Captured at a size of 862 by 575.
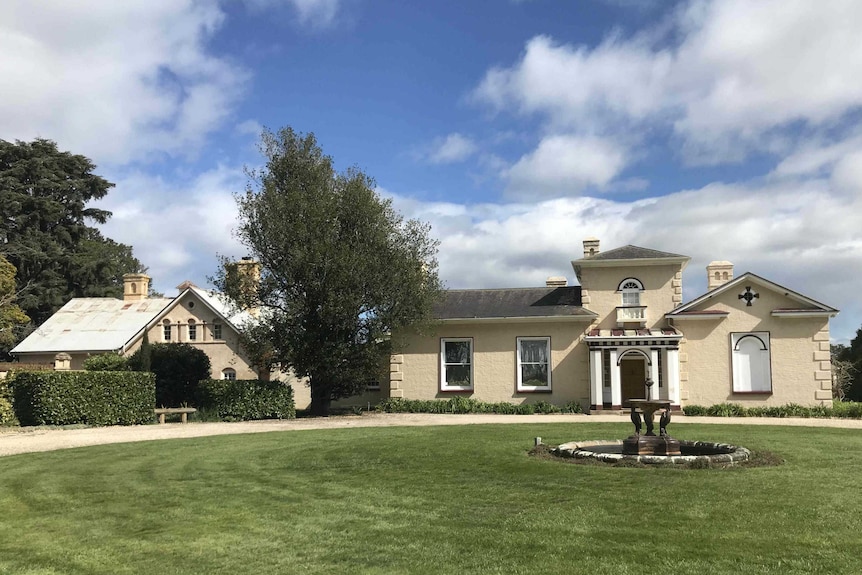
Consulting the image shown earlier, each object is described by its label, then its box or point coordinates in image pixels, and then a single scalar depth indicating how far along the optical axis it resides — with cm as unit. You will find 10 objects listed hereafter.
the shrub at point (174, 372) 2880
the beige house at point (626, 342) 2475
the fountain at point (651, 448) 1073
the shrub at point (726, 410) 2419
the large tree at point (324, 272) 2261
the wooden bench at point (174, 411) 2238
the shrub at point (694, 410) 2447
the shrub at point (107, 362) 2797
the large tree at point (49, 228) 4478
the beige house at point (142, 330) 3203
